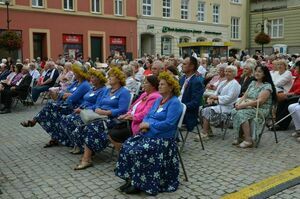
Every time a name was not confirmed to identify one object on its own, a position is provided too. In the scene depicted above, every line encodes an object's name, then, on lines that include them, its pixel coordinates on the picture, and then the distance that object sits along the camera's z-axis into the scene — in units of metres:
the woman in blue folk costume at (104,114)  5.75
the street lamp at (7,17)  25.28
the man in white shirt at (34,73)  14.38
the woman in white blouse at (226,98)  7.51
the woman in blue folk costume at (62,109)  6.98
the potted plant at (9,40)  22.72
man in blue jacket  6.60
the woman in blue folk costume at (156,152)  4.67
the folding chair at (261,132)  6.93
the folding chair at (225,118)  7.57
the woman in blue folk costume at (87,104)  6.39
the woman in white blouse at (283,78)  8.80
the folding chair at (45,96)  13.59
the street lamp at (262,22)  43.54
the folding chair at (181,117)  5.01
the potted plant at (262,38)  32.59
